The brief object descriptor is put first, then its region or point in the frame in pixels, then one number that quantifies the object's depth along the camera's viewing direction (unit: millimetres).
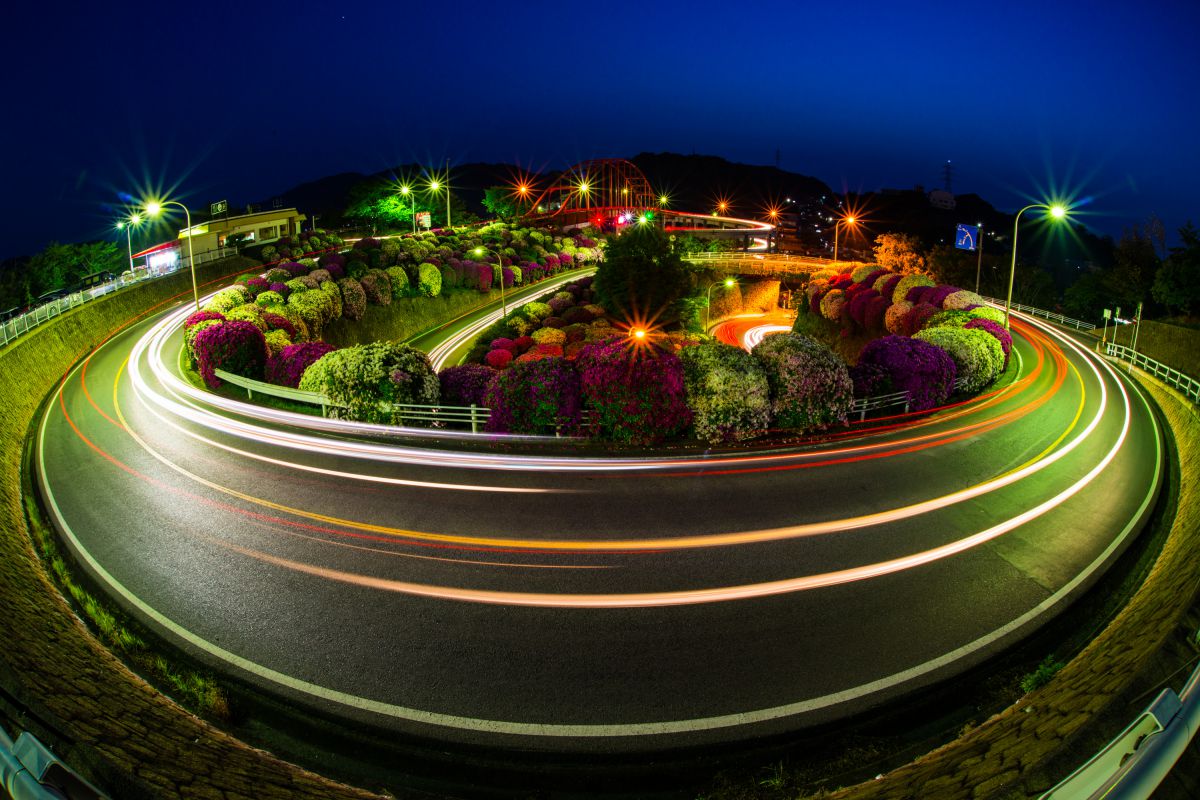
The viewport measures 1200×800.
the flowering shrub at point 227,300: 31734
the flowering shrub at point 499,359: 36500
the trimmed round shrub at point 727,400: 18328
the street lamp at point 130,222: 39969
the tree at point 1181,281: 36438
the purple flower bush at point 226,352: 23938
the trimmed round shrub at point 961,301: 35344
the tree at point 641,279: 45688
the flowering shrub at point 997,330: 30078
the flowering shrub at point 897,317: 37938
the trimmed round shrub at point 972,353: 25594
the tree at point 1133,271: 45594
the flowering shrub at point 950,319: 31769
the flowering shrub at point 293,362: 22922
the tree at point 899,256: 62375
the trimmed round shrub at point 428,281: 48125
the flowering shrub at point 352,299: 40500
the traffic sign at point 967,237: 43750
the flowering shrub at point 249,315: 29716
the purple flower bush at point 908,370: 22656
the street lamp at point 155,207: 28188
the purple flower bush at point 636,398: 17953
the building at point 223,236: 42562
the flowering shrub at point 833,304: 46219
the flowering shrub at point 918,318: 36169
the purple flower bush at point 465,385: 20494
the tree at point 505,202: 97875
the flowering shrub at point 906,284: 40781
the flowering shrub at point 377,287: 43281
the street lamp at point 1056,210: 28297
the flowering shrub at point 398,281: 45531
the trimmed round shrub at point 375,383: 19938
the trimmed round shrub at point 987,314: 32906
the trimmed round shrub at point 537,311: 45344
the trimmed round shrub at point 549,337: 40600
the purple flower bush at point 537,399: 18453
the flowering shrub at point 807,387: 19078
